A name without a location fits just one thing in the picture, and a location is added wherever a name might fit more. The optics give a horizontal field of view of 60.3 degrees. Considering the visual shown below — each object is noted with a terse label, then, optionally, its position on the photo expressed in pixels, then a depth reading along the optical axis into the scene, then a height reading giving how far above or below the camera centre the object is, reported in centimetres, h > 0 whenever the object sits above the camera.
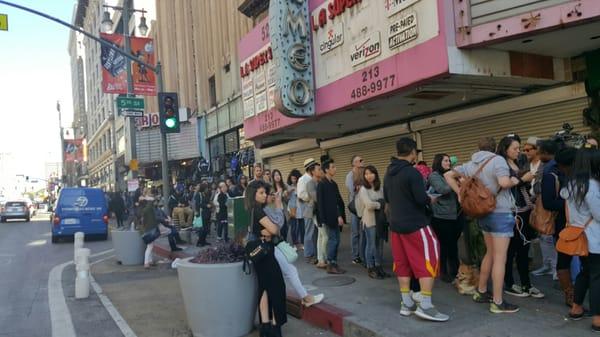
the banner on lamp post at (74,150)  5659 +506
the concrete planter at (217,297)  551 -119
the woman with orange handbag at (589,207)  453 -37
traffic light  1373 +208
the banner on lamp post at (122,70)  1842 +444
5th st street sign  1576 +262
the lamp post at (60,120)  7222 +1078
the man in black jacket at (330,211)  788 -47
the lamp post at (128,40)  1681 +496
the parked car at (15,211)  3328 -81
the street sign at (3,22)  1249 +433
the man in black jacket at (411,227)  518 -53
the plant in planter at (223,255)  572 -76
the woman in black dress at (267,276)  539 -98
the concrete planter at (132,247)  1154 -125
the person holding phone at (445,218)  627 -58
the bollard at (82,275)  808 -126
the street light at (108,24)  1852 +616
